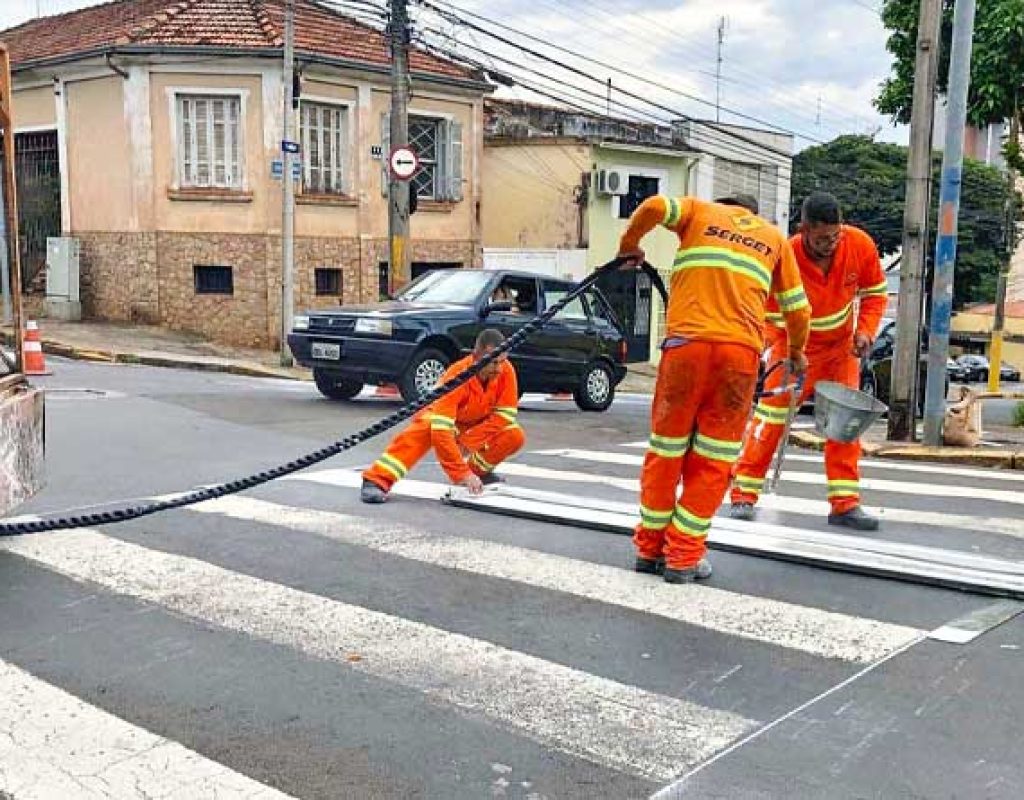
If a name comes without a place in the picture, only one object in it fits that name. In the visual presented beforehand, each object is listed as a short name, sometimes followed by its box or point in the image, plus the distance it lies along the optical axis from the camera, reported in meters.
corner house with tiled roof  21.59
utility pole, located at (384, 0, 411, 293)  18.12
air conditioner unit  27.89
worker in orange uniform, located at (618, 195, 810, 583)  5.09
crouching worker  6.97
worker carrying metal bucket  6.32
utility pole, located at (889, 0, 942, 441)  10.77
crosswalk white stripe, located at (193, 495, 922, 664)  4.36
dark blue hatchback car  12.67
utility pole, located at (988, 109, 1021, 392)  15.09
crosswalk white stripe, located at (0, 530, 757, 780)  3.46
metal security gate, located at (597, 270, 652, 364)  30.58
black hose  5.52
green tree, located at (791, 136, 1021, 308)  43.28
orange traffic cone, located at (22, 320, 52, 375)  14.91
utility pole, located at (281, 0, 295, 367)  18.38
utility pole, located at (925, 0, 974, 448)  10.16
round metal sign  17.45
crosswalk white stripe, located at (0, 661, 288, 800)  3.16
